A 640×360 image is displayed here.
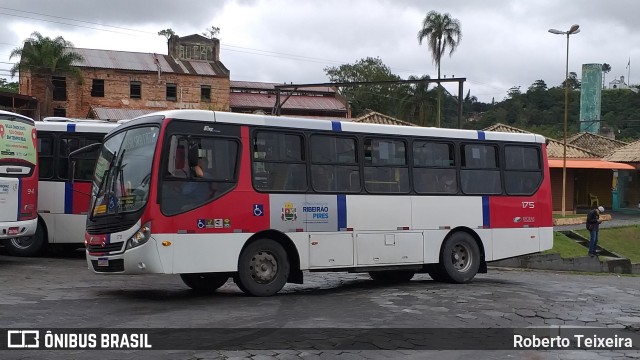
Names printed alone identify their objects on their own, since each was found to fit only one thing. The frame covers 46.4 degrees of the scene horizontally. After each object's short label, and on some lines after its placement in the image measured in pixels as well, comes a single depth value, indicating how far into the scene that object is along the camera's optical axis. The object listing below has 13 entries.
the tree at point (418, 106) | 63.41
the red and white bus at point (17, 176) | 15.95
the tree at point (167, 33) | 61.59
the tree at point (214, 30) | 64.15
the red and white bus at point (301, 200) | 11.60
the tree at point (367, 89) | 76.96
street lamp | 36.81
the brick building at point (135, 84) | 53.38
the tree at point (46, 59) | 50.50
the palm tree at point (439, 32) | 55.96
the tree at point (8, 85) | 75.31
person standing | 26.41
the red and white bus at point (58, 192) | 18.45
